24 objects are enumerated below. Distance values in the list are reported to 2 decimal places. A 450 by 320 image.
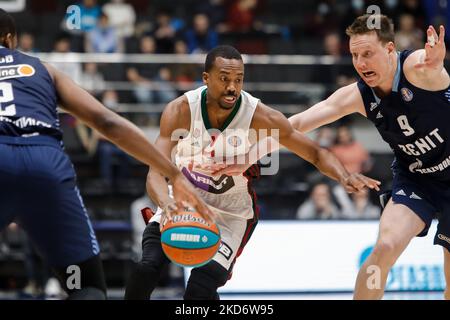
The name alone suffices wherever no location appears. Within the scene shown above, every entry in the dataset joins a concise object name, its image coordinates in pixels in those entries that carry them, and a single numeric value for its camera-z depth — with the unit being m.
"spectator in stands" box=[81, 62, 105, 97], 11.59
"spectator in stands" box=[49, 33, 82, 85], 11.49
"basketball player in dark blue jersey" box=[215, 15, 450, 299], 5.39
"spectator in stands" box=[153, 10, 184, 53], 12.36
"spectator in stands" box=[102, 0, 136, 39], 12.97
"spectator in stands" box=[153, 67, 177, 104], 11.69
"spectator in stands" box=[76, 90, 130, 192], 11.13
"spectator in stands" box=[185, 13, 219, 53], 12.43
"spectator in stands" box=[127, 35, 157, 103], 11.86
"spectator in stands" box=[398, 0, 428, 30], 13.30
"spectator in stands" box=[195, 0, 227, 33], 13.13
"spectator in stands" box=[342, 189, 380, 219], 10.05
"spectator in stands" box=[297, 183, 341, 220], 10.05
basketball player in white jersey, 5.41
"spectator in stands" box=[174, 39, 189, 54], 12.05
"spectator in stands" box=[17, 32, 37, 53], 11.40
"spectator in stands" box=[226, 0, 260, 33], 13.10
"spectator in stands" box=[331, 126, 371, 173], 10.52
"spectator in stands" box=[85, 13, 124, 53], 12.09
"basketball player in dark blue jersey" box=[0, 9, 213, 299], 3.87
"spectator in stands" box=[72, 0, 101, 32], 12.20
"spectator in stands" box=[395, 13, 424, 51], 12.17
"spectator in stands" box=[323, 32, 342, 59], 12.21
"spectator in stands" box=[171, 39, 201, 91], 11.57
